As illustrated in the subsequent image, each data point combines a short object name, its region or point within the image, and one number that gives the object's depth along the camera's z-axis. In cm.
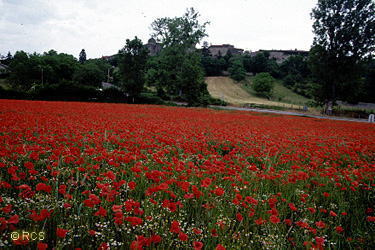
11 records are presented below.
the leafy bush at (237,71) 8769
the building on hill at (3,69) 6948
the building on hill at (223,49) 12951
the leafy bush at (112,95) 3449
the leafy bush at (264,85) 7519
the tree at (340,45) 3281
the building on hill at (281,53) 12281
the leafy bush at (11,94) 2694
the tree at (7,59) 9789
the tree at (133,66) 3634
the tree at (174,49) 4512
